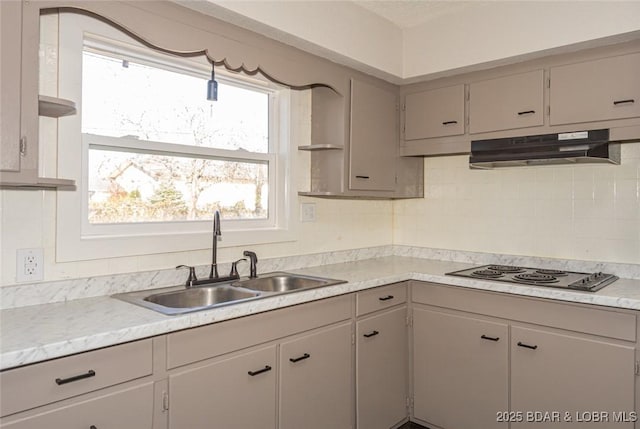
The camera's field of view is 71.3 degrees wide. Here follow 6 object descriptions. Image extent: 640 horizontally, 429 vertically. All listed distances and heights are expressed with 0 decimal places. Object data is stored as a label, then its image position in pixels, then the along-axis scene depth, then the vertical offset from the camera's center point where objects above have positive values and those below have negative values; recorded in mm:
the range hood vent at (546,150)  2318 +372
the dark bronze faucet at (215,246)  2209 -158
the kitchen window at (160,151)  1850 +313
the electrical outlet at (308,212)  2796 +20
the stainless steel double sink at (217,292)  1805 -357
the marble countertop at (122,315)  1271 -359
